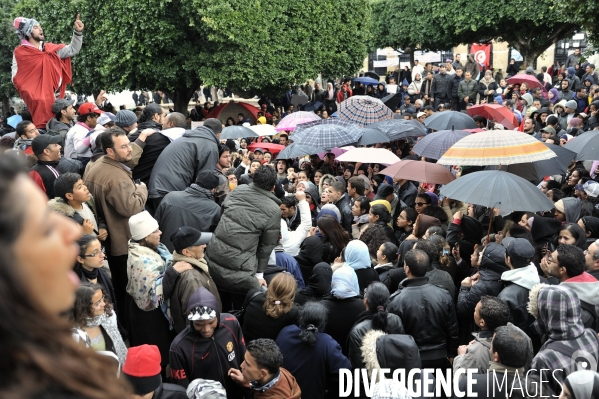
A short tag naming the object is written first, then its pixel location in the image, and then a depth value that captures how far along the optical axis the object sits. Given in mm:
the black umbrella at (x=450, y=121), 12046
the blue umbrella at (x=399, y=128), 11891
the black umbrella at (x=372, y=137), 11281
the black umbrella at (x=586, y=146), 8445
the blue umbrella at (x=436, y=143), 9766
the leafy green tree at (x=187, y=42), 16781
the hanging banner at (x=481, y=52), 29859
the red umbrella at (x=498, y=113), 12812
